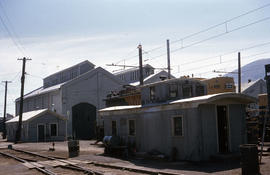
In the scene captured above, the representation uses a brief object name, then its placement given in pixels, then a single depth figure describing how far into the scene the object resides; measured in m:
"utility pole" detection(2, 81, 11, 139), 58.62
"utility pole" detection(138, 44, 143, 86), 33.81
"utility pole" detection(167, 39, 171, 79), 33.84
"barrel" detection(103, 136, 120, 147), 21.36
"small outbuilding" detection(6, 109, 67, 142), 42.47
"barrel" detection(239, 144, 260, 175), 11.57
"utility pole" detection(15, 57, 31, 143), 41.12
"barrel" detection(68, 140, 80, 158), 21.88
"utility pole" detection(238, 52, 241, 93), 36.71
